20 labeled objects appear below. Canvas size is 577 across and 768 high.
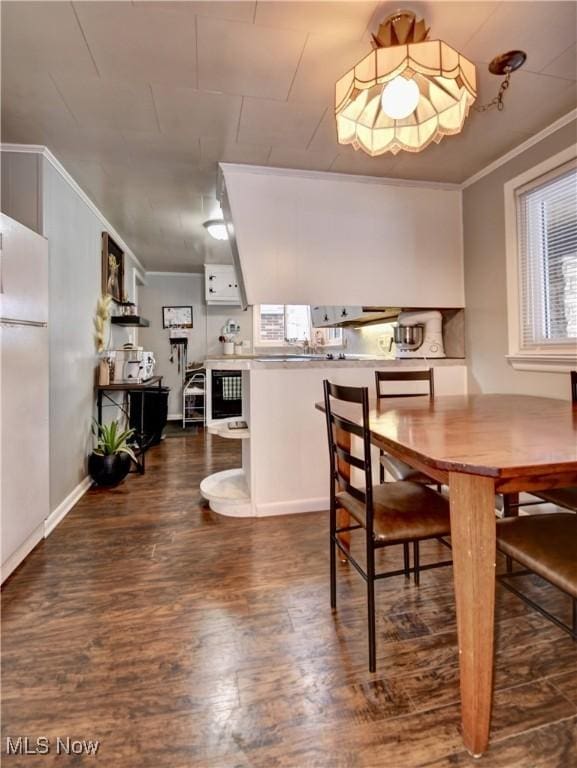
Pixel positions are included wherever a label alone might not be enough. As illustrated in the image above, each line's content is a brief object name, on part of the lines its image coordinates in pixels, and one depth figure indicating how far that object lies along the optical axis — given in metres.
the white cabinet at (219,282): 5.77
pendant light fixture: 1.34
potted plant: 3.24
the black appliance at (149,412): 4.81
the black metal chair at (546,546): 1.08
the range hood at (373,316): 3.29
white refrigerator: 1.87
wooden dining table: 0.98
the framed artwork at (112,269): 3.73
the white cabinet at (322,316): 4.37
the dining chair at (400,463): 1.91
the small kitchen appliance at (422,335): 3.18
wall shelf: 4.16
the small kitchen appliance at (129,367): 3.77
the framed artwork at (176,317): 6.29
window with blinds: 2.29
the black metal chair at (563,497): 1.67
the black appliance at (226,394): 5.90
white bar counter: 2.68
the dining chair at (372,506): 1.34
